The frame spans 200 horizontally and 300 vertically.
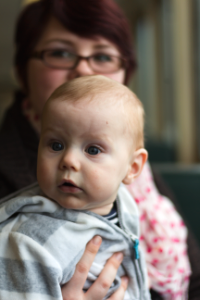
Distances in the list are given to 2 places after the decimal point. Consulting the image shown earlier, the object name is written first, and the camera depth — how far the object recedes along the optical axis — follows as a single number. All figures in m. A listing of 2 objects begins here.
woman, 1.16
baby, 0.97
